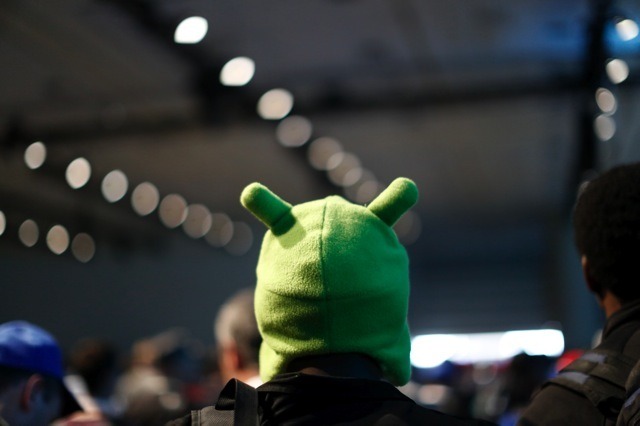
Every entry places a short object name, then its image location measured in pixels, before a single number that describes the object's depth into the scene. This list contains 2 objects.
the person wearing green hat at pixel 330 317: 1.35
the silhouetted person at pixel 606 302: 1.66
